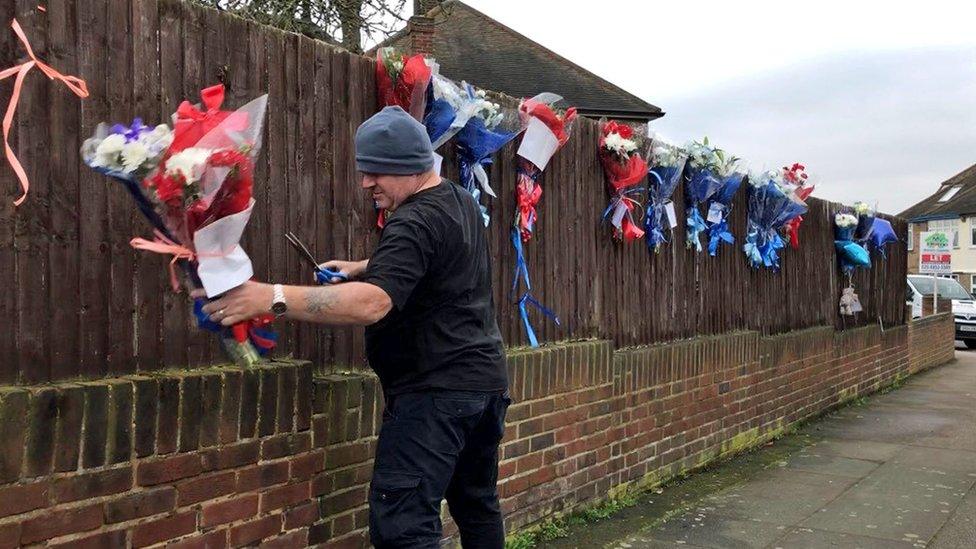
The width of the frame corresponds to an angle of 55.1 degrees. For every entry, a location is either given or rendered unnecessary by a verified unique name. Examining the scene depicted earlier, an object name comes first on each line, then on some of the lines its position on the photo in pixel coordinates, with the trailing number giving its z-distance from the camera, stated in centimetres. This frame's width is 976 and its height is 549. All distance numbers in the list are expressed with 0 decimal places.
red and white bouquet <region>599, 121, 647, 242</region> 561
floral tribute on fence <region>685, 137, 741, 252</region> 662
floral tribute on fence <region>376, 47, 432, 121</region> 390
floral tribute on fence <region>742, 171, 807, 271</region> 776
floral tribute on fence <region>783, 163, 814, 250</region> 841
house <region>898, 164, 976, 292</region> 4731
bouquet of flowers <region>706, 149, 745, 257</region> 689
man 284
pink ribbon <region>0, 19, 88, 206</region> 259
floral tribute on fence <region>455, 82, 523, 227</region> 433
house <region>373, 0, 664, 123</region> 2741
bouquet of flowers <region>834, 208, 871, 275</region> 1013
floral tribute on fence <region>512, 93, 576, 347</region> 483
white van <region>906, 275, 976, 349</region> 2209
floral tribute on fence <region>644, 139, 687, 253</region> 617
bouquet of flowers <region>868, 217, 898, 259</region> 1108
